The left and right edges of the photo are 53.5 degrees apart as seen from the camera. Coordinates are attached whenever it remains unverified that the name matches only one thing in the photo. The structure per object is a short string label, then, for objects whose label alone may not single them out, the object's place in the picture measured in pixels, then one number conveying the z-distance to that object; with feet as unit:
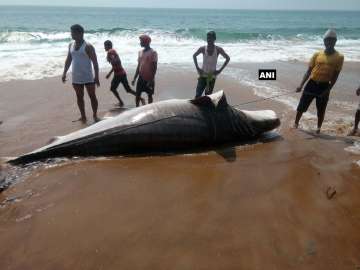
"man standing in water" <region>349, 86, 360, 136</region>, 22.28
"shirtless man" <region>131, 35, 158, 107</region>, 24.30
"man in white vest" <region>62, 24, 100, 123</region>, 22.35
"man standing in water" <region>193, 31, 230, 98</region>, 24.07
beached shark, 16.71
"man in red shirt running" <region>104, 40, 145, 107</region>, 27.12
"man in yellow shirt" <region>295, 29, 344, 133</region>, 20.90
